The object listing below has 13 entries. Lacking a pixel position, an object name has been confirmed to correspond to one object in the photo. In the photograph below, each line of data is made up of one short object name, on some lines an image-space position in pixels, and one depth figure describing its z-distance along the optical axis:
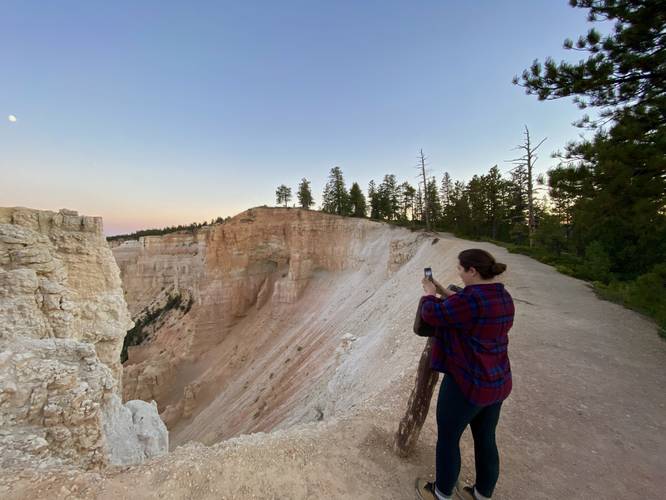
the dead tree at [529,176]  19.00
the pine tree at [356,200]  40.69
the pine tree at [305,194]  43.88
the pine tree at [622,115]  5.19
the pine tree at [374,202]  43.03
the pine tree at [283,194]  46.38
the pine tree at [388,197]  42.56
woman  2.07
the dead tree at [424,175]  26.50
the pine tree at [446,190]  41.88
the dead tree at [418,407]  3.05
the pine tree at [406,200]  42.66
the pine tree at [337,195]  41.84
